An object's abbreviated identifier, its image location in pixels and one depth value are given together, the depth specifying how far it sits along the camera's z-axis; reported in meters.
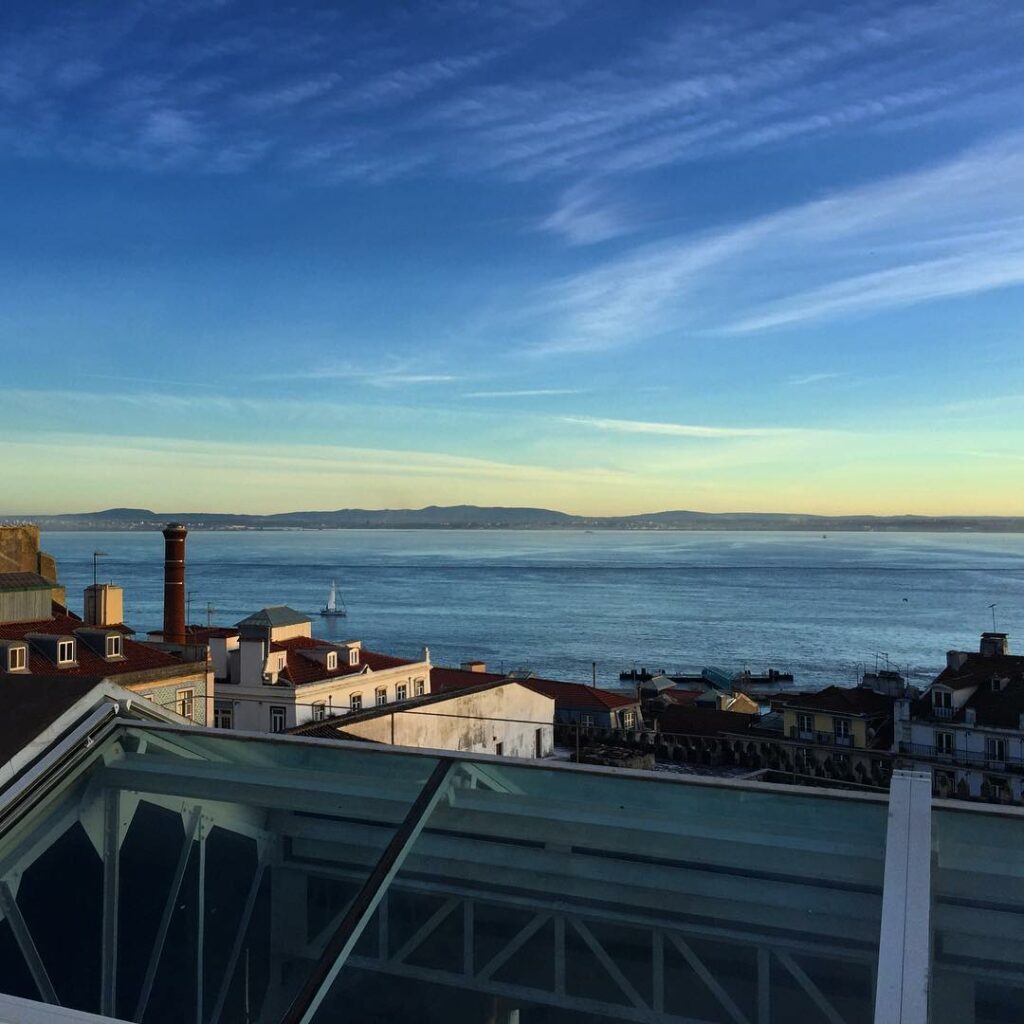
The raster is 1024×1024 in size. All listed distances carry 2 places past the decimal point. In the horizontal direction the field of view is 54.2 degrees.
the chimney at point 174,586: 32.59
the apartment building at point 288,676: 30.70
